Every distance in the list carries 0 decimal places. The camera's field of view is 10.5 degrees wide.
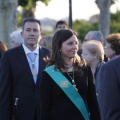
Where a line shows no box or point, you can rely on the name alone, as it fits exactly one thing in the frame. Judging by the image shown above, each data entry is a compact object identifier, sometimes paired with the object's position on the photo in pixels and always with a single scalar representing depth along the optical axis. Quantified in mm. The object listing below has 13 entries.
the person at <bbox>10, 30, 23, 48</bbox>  10557
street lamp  15503
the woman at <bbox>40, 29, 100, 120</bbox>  6574
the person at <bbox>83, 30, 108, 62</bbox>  11086
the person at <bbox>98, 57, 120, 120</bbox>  4377
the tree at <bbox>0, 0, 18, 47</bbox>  16771
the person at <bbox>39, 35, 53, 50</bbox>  10867
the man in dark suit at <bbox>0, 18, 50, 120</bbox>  7911
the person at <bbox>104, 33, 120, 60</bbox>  8203
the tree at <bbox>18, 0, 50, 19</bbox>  17866
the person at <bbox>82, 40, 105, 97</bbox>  8951
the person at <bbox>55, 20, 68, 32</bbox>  13048
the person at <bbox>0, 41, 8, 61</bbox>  9740
